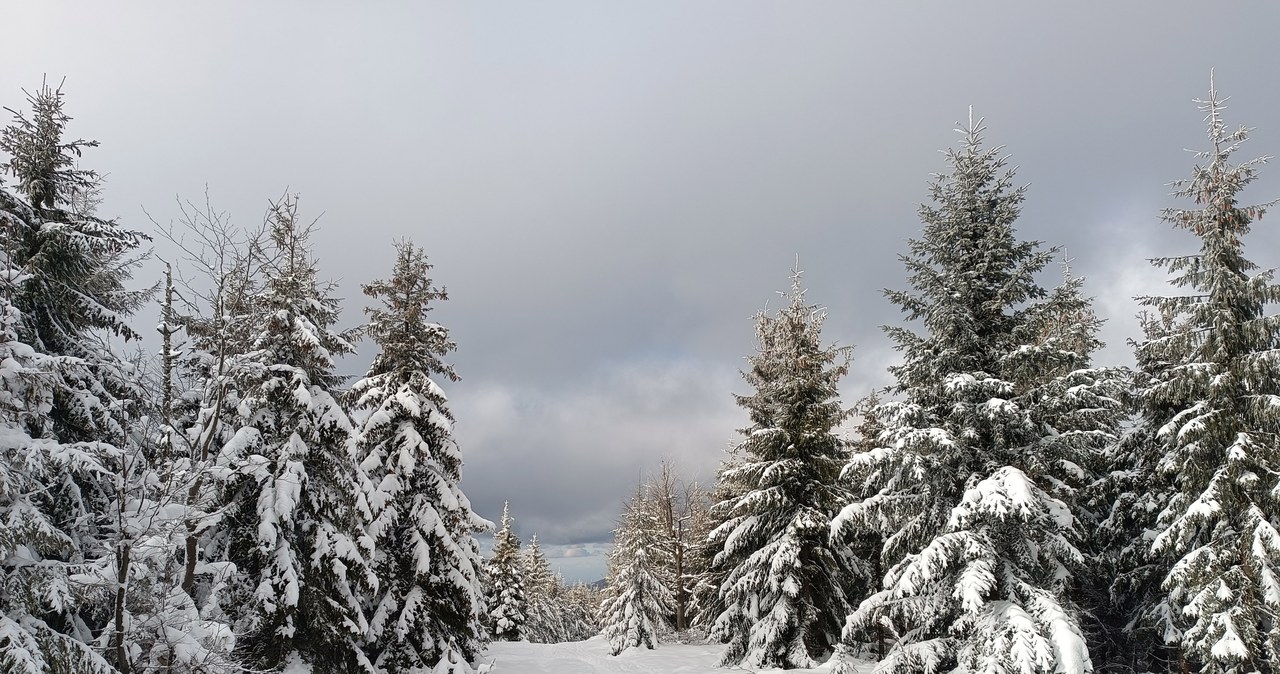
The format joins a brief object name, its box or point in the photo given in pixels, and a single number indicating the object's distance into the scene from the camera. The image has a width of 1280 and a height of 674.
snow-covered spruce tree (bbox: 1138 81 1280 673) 13.10
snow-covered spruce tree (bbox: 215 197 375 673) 12.71
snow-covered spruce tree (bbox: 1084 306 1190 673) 17.50
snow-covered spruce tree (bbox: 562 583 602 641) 54.84
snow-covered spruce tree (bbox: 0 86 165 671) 8.30
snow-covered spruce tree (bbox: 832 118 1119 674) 11.67
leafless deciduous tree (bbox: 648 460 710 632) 40.06
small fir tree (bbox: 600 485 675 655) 31.66
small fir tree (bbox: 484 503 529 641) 38.78
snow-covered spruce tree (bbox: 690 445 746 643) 23.80
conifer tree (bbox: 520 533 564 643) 44.47
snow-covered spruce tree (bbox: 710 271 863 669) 19.92
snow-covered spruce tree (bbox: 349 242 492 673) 15.85
